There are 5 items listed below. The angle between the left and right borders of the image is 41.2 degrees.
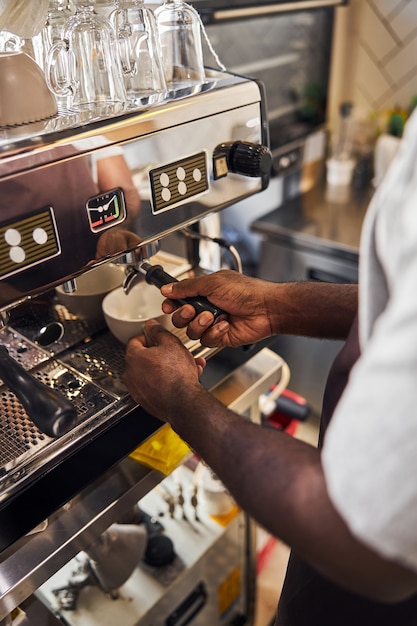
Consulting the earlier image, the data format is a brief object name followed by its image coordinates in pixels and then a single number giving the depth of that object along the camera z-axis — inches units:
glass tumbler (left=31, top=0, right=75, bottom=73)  25.9
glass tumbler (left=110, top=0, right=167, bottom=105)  26.8
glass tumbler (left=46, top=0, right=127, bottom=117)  25.2
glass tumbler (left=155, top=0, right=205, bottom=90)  29.2
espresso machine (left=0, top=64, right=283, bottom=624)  21.5
